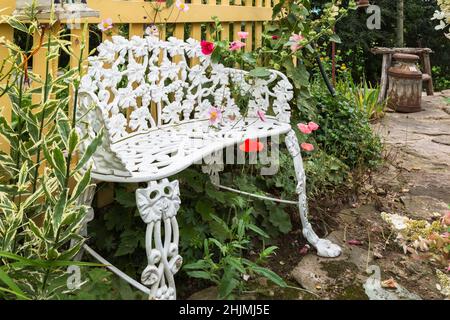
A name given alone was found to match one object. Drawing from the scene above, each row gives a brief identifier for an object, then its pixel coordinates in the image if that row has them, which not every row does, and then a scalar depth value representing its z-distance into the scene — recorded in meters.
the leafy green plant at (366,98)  5.19
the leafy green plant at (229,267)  1.82
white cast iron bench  1.66
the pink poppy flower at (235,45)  2.72
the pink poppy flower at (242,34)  2.80
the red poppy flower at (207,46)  2.49
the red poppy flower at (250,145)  2.19
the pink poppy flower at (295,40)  2.96
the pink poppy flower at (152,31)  2.40
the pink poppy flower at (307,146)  2.69
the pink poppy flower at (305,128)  2.66
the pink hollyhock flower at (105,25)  2.12
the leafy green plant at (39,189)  1.35
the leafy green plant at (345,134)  3.64
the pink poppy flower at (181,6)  2.51
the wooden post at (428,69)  7.90
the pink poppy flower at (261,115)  2.60
